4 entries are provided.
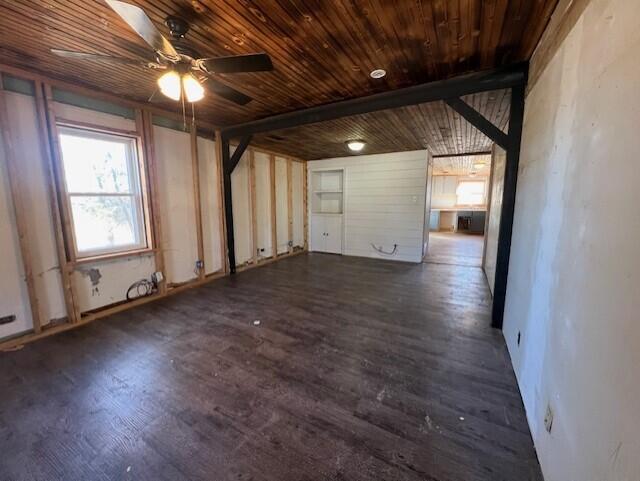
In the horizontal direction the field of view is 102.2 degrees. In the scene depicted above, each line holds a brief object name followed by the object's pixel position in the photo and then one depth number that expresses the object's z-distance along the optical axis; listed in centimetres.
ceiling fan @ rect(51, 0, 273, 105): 152
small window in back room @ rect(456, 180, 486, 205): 1079
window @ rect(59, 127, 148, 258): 294
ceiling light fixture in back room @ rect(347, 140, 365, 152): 478
